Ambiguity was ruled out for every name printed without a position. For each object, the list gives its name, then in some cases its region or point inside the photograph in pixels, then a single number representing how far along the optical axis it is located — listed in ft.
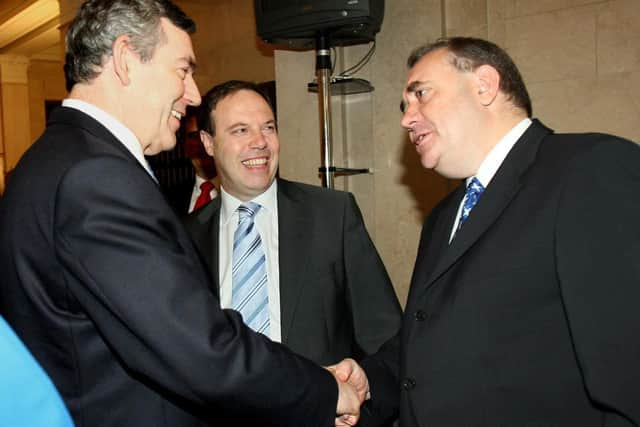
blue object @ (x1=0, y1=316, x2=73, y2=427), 1.62
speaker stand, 12.30
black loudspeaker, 11.16
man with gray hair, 3.99
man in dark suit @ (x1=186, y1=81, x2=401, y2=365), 7.16
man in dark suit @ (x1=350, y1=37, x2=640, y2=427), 4.32
